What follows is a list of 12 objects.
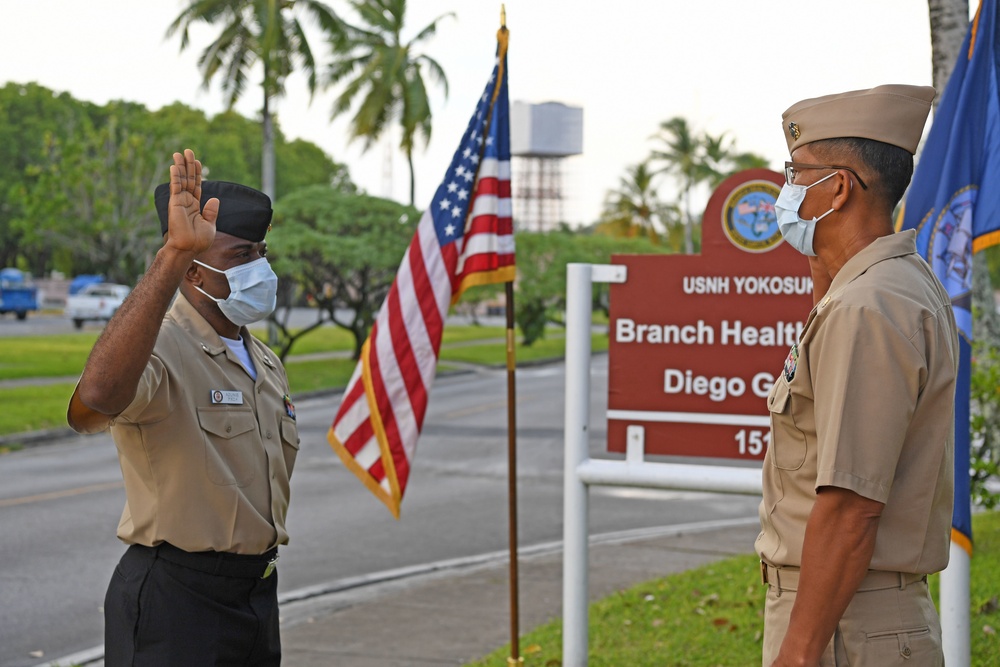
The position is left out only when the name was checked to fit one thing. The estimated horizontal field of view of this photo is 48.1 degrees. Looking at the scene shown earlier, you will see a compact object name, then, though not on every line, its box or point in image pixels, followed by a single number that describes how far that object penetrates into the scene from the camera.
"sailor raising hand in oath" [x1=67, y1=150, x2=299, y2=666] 2.74
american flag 5.03
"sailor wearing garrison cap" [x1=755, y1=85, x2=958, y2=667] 2.27
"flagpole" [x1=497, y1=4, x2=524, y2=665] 4.77
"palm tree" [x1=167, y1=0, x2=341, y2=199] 28.66
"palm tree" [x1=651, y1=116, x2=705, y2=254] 62.47
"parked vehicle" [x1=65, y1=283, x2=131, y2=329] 39.72
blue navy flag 4.21
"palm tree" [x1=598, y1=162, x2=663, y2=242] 65.69
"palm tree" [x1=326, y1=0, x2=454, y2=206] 33.97
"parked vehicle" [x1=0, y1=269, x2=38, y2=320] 44.94
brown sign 4.90
